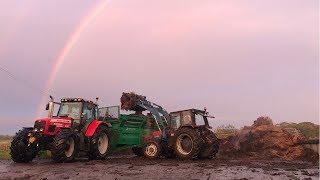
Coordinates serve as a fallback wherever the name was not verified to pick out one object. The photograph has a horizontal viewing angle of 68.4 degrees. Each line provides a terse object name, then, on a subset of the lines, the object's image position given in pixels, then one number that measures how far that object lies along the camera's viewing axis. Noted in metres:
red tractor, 9.48
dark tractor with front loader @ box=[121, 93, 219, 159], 11.14
